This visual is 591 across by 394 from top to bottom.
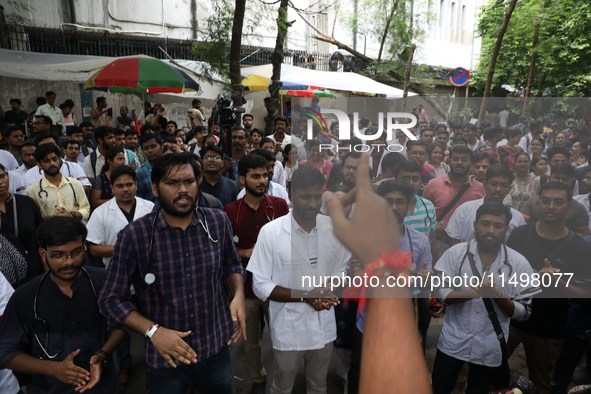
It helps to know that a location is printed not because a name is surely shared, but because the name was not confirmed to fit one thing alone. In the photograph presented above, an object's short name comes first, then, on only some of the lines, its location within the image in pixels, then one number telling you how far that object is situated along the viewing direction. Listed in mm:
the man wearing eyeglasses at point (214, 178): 3932
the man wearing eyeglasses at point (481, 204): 1609
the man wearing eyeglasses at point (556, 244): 1623
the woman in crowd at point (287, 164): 5218
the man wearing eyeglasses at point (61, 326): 1976
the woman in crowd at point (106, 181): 3910
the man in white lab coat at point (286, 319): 2545
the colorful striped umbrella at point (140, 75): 6754
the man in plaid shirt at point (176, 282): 2008
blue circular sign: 8258
